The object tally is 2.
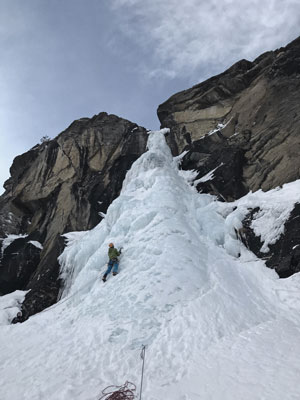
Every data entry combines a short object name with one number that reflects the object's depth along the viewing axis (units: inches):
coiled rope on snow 177.2
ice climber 379.2
